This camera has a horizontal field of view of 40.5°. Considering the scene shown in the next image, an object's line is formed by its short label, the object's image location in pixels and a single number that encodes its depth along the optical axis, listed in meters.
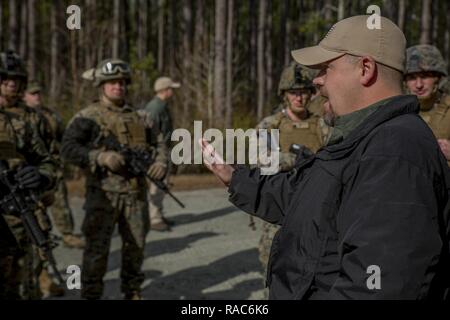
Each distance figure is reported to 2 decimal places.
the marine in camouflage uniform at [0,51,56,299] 4.37
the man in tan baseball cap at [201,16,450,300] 1.62
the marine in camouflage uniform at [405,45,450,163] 4.63
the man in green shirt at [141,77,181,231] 9.02
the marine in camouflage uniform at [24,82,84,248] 7.88
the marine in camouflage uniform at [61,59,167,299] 5.33
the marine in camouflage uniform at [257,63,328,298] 5.18
